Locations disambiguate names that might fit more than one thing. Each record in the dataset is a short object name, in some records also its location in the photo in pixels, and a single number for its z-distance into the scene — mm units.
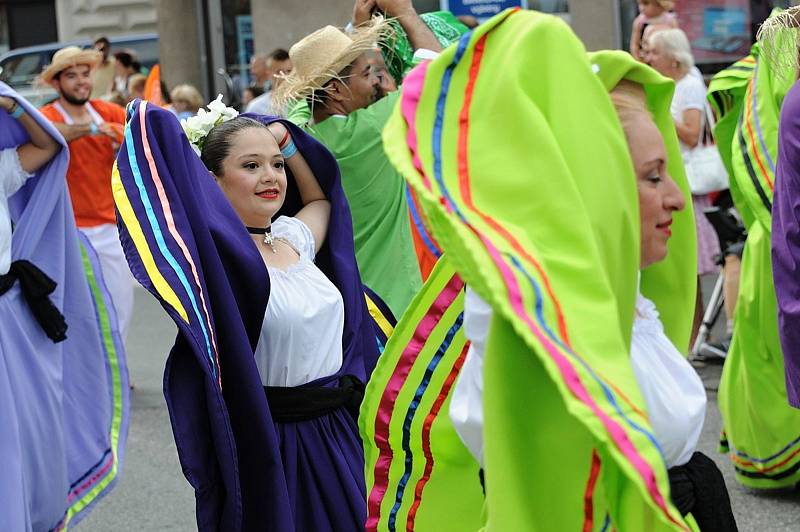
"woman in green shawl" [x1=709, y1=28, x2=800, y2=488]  5105
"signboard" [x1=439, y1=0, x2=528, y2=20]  8062
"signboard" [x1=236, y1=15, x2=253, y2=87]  15773
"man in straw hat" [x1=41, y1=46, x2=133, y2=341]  7988
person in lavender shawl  4949
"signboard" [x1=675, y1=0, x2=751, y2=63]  11711
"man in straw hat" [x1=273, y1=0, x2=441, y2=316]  4965
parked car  16519
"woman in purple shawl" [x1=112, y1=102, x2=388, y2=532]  3375
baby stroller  7570
